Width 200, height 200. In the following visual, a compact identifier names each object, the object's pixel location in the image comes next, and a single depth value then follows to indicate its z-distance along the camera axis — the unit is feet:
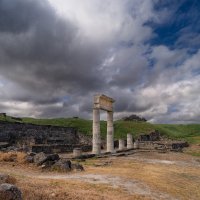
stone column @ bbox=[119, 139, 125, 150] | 102.59
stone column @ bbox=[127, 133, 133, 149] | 112.39
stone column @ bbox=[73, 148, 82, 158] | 63.98
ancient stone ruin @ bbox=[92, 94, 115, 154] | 76.24
